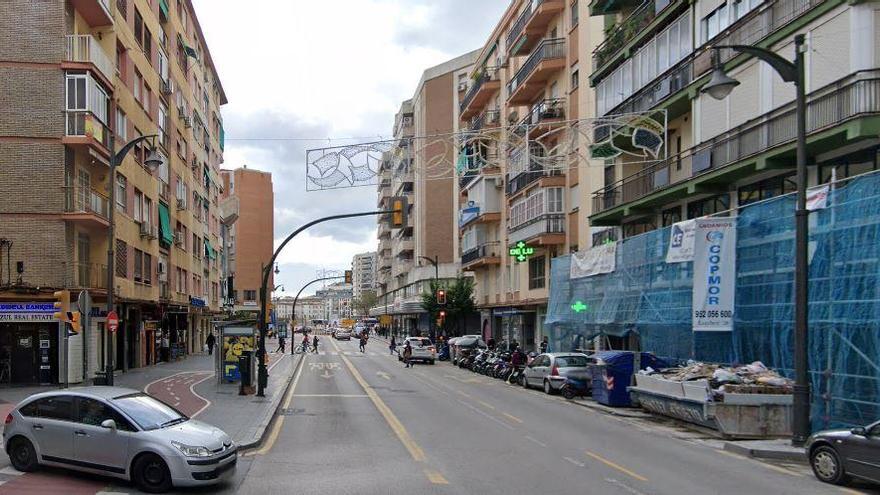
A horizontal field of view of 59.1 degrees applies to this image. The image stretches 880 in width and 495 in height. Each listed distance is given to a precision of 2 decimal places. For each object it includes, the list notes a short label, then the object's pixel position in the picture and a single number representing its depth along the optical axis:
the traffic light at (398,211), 22.19
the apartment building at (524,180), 40.03
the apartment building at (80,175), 26.78
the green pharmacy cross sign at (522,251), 41.41
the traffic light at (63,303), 17.98
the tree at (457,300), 58.91
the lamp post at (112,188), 19.59
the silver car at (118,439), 10.41
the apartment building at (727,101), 17.47
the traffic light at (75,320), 18.31
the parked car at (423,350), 48.44
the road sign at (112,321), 19.29
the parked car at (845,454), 10.73
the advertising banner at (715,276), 20.08
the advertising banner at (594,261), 29.53
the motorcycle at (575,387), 25.78
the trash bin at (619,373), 22.53
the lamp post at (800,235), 14.36
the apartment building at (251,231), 111.31
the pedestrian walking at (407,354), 45.18
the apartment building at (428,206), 87.60
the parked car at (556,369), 26.48
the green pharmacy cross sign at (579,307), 32.18
